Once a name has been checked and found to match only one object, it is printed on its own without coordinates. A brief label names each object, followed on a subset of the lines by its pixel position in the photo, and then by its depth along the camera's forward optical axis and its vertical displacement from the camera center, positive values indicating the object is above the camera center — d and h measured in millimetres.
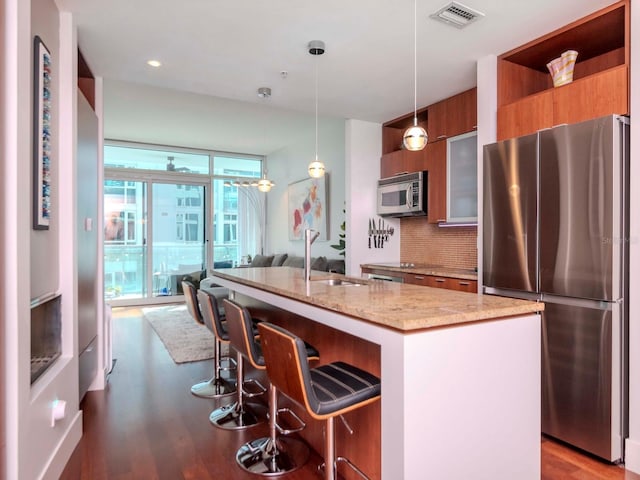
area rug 4379 -1216
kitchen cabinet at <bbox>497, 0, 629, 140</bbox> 2443 +1224
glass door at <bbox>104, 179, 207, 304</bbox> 7207 +25
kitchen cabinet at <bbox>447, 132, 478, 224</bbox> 3764 +562
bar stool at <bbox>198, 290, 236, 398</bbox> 2807 -659
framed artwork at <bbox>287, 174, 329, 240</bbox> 6426 +519
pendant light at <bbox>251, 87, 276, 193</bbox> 3889 +1396
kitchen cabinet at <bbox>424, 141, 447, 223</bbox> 4090 +583
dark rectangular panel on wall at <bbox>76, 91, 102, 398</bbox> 2783 +24
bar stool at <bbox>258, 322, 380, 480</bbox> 1597 -617
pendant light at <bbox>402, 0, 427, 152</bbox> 2369 +584
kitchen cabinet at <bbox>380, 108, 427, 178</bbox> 4453 +1009
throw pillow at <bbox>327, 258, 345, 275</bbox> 5431 -372
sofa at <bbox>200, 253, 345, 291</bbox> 5547 -386
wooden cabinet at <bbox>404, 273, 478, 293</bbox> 3420 -395
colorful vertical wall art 1943 +508
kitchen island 1486 -564
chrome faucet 2816 -106
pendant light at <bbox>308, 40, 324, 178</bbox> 2945 +1399
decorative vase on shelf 2736 +1150
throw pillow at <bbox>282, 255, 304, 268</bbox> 6480 -381
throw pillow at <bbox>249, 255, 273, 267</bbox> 7379 -415
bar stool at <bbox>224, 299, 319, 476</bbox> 2227 -1209
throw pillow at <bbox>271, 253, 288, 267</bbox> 7009 -362
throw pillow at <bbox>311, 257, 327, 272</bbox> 5691 -366
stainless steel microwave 4320 +474
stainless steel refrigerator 2316 -143
